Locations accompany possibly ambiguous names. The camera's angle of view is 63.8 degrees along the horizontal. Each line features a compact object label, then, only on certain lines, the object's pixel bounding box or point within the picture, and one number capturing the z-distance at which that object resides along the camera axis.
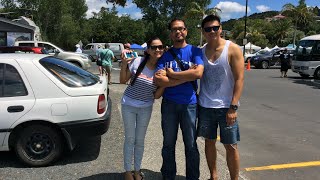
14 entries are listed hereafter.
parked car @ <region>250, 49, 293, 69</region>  19.91
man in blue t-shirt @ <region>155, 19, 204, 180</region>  2.54
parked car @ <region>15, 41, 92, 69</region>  12.17
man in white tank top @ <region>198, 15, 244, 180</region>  2.55
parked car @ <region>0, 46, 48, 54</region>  9.90
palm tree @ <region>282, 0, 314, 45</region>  35.64
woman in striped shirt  2.70
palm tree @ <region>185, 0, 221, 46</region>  31.90
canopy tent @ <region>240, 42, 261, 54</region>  34.29
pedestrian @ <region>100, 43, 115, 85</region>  10.04
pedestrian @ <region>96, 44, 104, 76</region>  10.26
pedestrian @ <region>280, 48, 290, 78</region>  13.71
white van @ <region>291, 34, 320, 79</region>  13.16
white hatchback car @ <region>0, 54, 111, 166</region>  3.30
